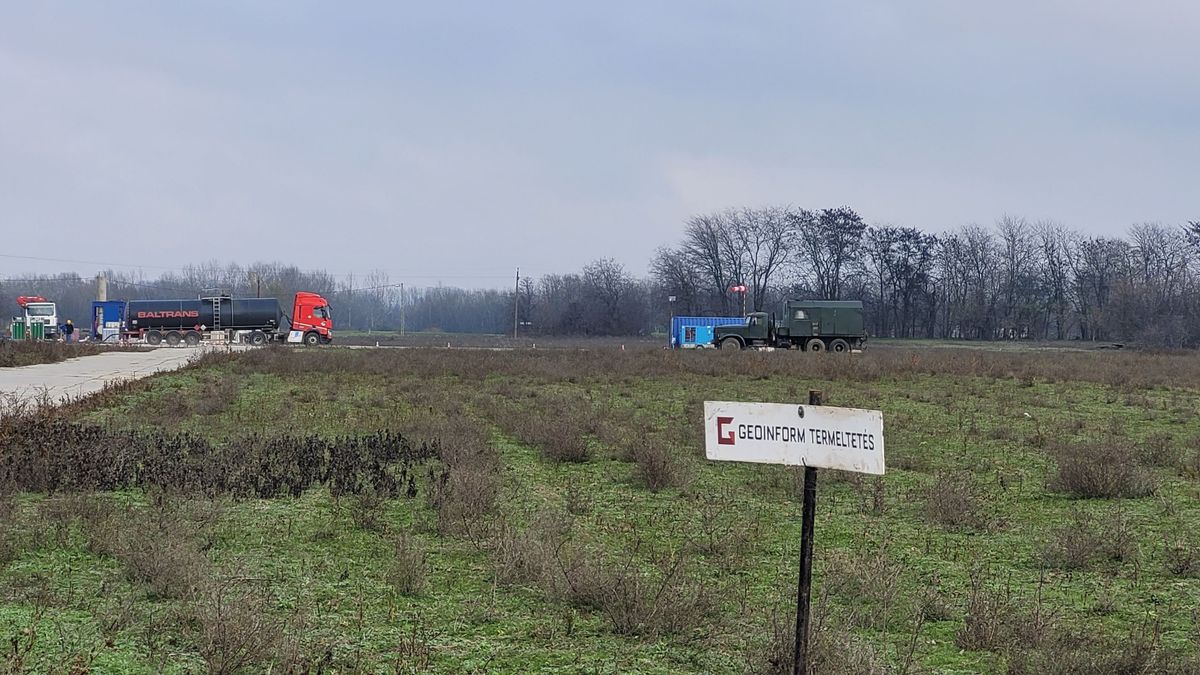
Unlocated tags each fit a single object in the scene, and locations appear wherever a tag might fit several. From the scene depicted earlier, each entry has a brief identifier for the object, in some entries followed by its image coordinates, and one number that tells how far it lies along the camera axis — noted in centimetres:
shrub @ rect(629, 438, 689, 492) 2020
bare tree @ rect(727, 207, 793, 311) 19387
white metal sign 834
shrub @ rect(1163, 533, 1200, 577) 1345
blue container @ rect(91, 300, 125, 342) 11669
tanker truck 10881
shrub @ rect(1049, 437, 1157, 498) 1961
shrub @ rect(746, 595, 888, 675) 870
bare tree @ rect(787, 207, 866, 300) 18862
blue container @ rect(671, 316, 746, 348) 11450
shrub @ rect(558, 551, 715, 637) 1061
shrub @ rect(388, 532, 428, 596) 1207
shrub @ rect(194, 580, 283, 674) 883
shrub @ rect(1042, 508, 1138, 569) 1384
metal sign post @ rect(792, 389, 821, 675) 839
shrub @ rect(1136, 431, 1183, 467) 2392
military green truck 9275
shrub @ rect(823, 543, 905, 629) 1125
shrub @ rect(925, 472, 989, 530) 1662
